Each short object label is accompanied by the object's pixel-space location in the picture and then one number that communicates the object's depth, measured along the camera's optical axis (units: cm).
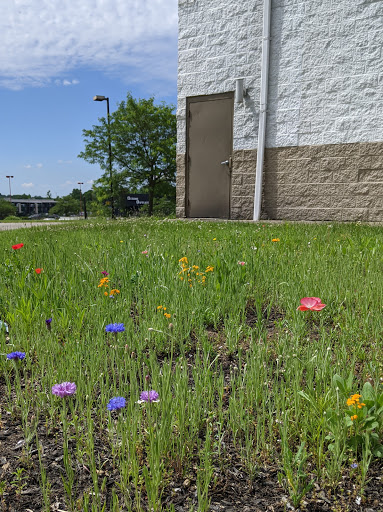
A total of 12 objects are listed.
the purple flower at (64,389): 138
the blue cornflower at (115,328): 181
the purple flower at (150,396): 136
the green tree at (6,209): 9612
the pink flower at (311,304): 181
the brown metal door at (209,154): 1016
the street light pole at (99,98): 2056
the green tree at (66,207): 12062
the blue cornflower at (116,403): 130
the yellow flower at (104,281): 264
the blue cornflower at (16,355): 157
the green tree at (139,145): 2962
